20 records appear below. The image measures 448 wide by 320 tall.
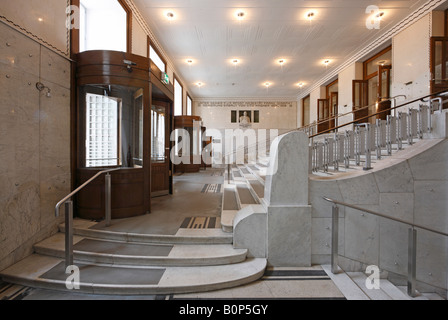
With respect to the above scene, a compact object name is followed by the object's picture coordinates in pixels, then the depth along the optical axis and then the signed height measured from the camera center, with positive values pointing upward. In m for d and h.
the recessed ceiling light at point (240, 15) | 5.87 +4.03
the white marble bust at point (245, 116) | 14.99 +3.00
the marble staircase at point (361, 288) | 2.42 -1.57
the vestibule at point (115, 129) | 3.71 +0.55
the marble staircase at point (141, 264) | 2.34 -1.34
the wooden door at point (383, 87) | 7.34 +2.54
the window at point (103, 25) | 4.32 +2.95
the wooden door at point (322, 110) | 11.95 +2.76
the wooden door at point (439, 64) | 5.20 +2.40
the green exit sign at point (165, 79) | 4.69 +1.79
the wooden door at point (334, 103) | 10.75 +2.82
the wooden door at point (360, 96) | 8.64 +2.59
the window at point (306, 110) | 14.41 +3.33
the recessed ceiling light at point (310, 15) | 5.89 +4.06
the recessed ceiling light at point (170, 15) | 5.89 +4.01
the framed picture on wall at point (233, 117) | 15.39 +2.98
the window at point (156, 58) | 7.17 +3.63
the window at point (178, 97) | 10.74 +3.18
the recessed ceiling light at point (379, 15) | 6.09 +4.17
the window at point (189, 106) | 13.86 +3.49
